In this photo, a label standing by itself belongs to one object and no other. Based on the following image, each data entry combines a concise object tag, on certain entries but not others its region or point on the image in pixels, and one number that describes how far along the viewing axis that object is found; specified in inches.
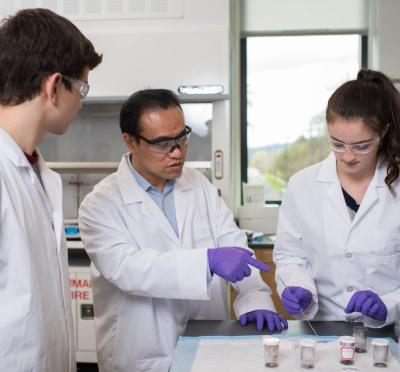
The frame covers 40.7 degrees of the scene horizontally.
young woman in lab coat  60.6
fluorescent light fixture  110.2
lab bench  54.6
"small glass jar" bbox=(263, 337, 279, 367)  46.7
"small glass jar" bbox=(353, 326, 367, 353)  50.1
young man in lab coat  43.0
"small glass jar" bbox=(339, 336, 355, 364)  46.7
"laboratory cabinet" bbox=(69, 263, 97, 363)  114.4
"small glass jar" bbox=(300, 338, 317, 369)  46.3
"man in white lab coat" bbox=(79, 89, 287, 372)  59.2
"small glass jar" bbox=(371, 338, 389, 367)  46.6
